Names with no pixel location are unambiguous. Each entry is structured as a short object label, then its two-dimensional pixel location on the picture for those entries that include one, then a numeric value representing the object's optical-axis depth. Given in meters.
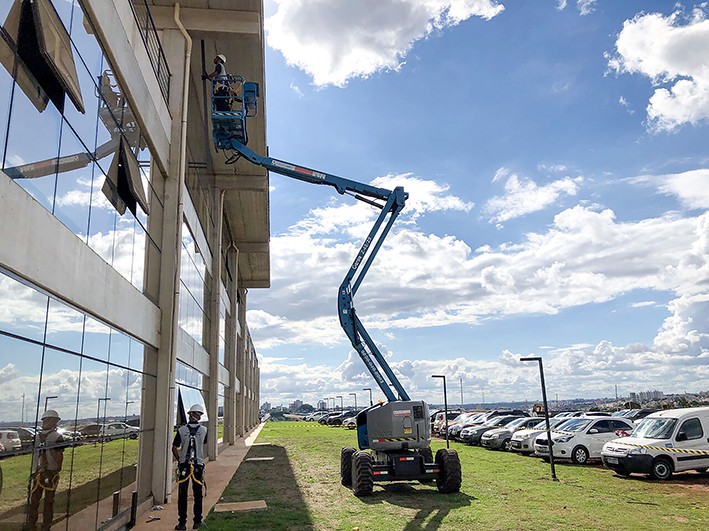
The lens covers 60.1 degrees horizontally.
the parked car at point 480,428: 30.93
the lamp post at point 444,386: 29.28
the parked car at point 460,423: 35.91
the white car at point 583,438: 20.44
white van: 16.14
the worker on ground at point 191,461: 10.60
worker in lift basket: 17.06
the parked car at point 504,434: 27.12
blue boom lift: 13.94
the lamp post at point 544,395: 16.07
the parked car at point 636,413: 29.35
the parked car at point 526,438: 23.88
